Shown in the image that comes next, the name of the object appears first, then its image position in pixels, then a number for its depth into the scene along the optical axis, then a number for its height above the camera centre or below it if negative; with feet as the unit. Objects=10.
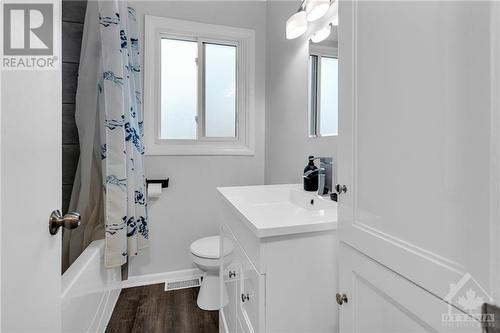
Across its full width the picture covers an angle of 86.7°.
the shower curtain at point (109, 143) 4.98 +0.43
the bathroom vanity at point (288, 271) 2.90 -1.22
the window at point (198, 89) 7.23 +2.20
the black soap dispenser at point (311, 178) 4.72 -0.23
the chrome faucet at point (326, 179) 4.50 -0.24
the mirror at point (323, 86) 4.63 +1.48
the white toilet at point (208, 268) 5.68 -2.25
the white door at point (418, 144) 1.38 +0.14
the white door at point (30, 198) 1.71 -0.26
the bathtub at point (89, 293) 3.73 -2.15
